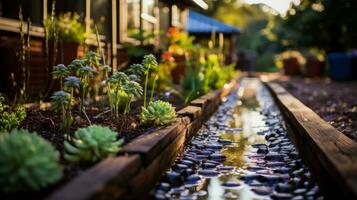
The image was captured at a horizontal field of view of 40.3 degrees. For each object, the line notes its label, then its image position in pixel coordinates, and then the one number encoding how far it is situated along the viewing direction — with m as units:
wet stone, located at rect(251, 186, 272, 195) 2.56
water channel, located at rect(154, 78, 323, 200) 2.59
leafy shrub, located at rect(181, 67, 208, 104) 6.42
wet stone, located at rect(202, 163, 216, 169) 3.19
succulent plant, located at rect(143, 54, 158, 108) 3.62
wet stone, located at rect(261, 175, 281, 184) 2.78
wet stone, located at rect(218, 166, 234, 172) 3.12
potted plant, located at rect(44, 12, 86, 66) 5.53
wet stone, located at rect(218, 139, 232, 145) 4.10
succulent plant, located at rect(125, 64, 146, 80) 3.61
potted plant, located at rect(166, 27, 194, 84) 9.04
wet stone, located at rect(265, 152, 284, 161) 3.41
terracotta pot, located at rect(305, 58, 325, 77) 17.58
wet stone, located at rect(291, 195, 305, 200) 2.42
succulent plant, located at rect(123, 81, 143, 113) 3.34
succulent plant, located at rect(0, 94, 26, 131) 3.08
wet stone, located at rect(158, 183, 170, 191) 2.63
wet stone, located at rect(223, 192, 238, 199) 2.53
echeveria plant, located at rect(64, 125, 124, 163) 2.28
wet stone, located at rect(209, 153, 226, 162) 3.44
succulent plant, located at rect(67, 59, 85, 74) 3.28
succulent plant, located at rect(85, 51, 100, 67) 3.52
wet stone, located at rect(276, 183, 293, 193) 2.57
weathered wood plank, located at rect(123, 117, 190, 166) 2.41
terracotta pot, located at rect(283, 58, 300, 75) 20.53
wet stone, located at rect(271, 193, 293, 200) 2.45
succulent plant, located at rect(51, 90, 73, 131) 2.83
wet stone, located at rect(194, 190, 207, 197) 2.56
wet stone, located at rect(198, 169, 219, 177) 3.00
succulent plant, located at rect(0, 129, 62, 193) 1.77
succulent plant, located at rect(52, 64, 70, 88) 3.18
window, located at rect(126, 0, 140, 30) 9.84
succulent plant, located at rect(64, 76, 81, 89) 2.79
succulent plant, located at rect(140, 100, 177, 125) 3.43
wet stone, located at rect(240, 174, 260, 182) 2.85
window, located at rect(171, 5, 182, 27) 13.98
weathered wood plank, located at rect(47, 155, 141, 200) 1.70
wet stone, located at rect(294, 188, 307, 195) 2.52
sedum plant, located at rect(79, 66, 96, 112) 3.15
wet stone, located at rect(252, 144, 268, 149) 3.95
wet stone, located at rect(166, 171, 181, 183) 2.80
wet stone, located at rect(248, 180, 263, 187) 2.73
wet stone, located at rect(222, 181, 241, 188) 2.73
